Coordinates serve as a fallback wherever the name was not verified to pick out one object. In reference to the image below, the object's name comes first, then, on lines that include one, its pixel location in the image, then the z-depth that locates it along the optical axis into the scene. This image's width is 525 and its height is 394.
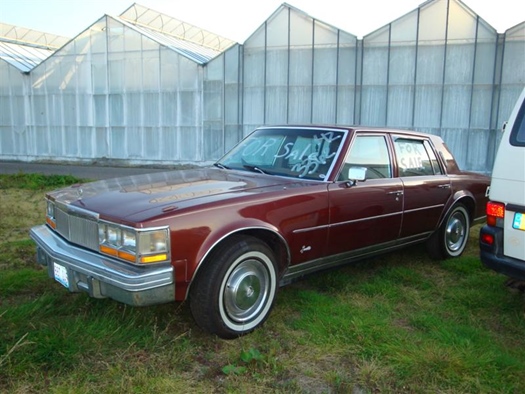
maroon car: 3.08
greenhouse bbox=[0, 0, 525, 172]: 14.87
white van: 3.62
